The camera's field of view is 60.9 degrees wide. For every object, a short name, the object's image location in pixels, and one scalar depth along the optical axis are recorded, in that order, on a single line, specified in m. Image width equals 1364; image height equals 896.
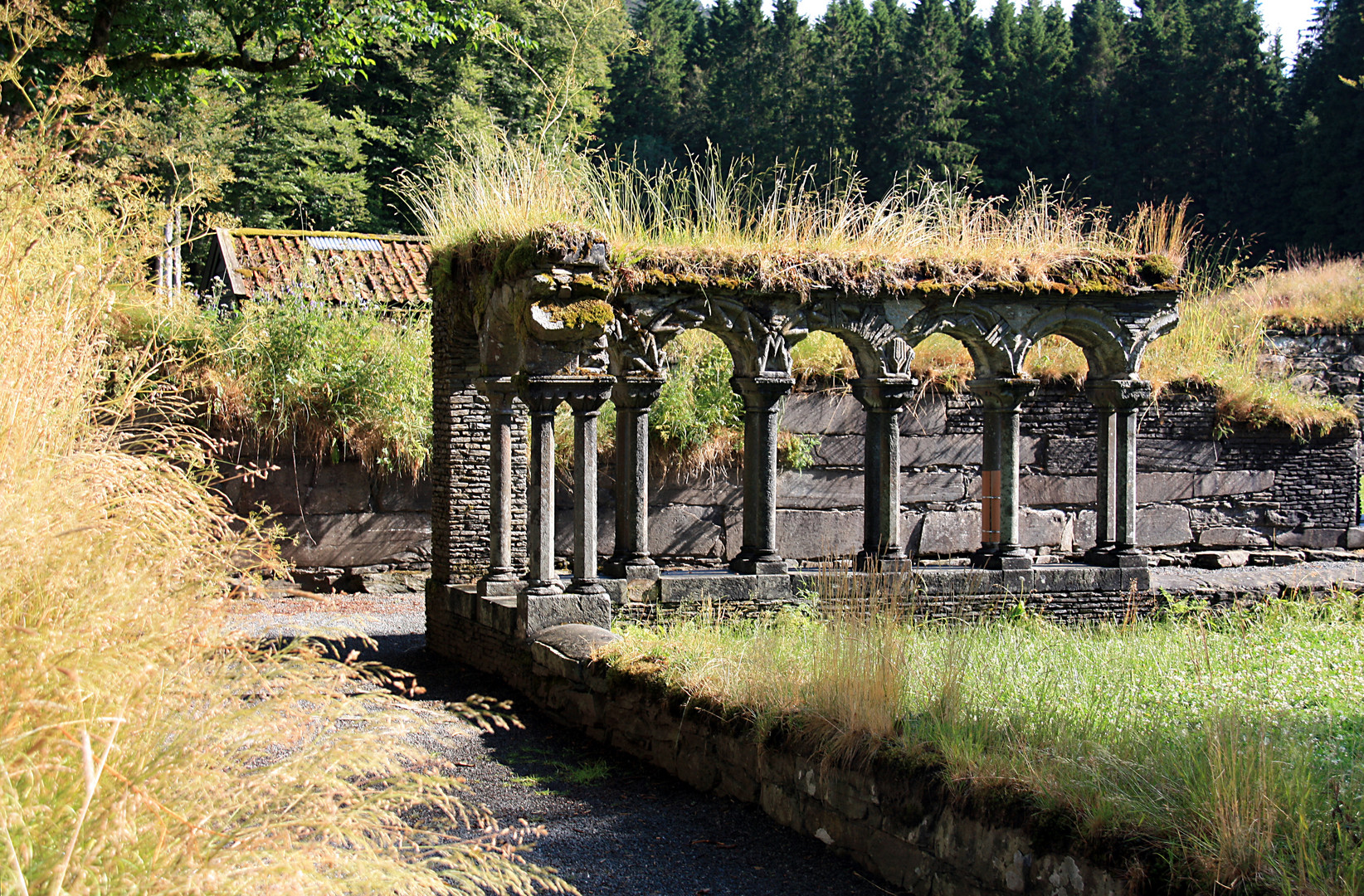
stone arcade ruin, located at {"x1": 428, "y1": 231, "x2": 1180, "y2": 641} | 8.42
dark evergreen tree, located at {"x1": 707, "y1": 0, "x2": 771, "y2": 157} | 33.16
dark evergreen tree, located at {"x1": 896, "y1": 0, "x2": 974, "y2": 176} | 31.77
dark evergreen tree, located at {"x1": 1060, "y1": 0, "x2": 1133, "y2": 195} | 32.12
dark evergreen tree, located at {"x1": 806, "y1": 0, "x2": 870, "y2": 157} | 32.78
